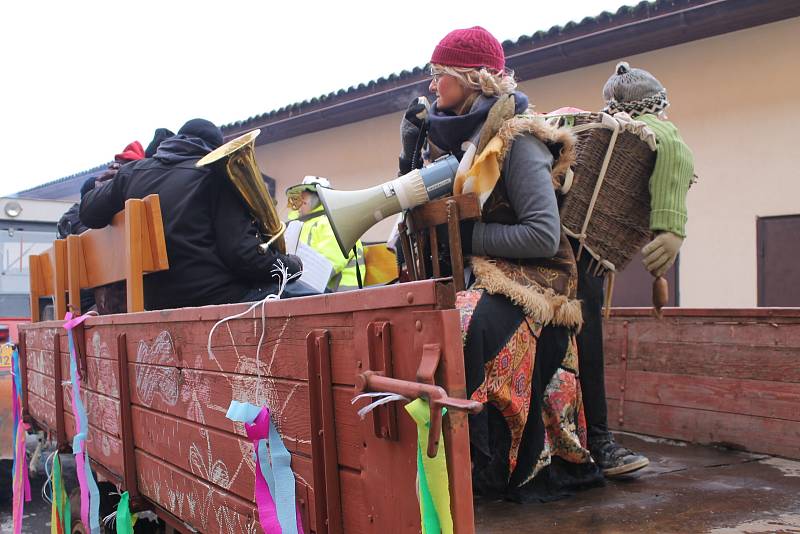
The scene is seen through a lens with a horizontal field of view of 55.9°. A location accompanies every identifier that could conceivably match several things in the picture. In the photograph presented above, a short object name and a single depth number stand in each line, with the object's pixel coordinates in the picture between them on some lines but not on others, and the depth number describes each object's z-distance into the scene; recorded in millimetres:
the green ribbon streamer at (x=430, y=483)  1139
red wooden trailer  1265
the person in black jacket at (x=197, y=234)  3143
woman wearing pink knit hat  2174
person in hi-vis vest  4625
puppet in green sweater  2451
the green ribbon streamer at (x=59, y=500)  3096
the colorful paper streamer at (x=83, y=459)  2691
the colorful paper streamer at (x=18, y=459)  3538
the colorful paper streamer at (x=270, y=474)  1557
